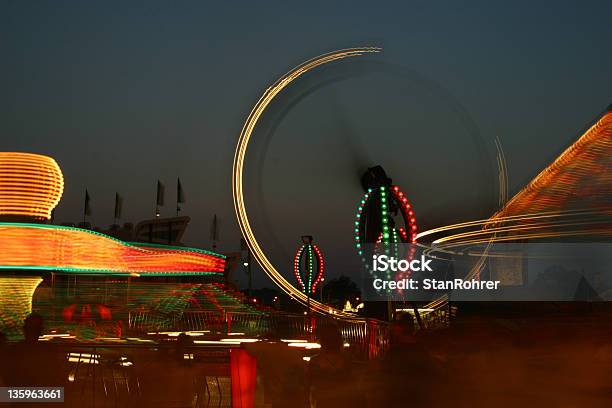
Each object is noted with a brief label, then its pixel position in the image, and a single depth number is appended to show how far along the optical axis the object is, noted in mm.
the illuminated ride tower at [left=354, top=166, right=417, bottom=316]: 27672
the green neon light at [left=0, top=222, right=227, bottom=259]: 19922
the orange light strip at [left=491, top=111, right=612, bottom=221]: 16641
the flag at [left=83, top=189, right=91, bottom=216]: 82125
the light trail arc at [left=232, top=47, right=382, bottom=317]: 22281
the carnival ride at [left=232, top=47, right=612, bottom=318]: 16906
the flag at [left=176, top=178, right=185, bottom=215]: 81231
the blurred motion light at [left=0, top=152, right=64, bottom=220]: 19844
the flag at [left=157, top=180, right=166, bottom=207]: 78688
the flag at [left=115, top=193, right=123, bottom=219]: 82250
